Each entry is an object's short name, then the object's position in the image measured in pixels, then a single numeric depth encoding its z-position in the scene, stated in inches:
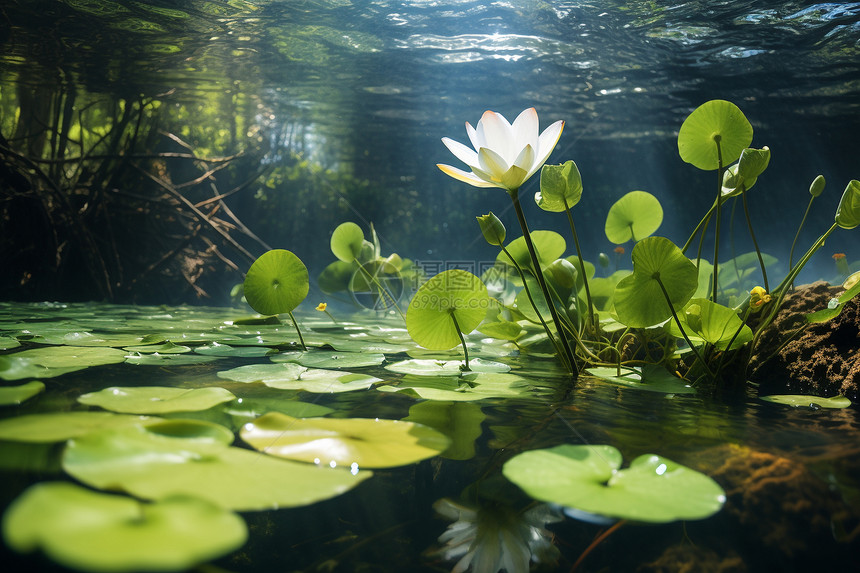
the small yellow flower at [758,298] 42.2
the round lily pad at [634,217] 55.9
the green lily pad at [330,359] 49.8
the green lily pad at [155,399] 28.2
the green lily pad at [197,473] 17.1
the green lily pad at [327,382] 37.9
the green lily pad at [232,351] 55.4
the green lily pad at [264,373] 41.4
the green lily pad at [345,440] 21.9
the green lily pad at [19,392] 28.7
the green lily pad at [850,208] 38.9
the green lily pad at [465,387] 37.1
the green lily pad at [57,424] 22.0
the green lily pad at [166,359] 47.8
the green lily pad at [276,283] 45.4
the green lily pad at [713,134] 42.5
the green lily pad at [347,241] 78.8
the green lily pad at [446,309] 40.2
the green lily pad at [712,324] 39.0
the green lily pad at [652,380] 40.1
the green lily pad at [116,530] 12.7
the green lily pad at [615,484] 18.0
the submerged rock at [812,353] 45.3
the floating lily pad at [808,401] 38.8
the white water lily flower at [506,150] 37.4
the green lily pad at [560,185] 43.7
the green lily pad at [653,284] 36.1
